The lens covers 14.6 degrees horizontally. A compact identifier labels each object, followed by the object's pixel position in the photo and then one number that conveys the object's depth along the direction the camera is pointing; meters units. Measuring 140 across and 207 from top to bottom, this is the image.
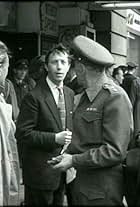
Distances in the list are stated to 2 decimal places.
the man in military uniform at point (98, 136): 3.24
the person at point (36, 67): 6.31
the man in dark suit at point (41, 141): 4.45
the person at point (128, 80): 9.70
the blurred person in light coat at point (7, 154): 4.16
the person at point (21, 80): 7.27
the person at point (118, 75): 10.71
